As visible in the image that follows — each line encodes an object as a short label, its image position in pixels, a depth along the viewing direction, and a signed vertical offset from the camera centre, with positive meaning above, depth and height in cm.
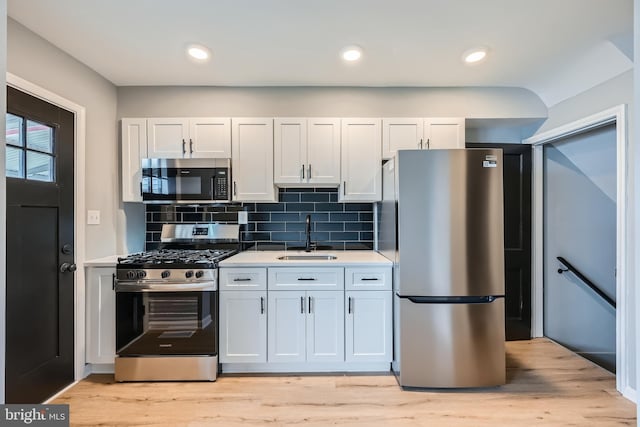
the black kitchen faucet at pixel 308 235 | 305 -18
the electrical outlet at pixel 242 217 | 310 -1
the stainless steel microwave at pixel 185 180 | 270 +31
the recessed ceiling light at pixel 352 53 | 225 +117
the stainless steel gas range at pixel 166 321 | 237 -77
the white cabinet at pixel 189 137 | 278 +69
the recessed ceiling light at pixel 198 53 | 225 +118
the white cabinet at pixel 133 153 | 276 +55
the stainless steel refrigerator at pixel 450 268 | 218 -36
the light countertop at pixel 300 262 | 243 -35
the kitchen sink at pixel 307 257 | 286 -37
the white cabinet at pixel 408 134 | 279 +71
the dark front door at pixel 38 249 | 190 -21
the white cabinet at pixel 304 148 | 279 +59
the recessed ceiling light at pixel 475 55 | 227 +116
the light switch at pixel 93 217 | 247 +0
